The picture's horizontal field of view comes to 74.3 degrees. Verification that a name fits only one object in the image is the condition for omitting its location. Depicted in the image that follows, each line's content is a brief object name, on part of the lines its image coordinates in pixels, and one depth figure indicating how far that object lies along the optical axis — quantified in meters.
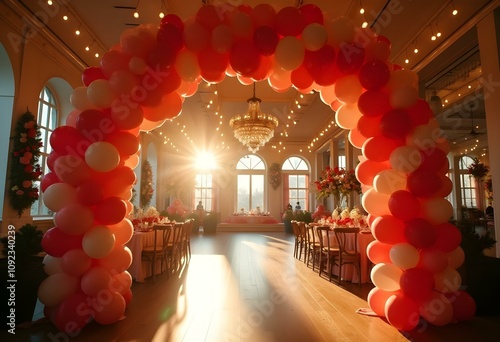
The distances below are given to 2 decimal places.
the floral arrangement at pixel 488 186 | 13.00
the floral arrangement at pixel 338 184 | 7.48
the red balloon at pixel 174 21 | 3.70
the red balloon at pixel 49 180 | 3.61
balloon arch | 3.37
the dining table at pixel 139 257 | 5.44
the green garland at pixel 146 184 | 12.24
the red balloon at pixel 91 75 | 3.81
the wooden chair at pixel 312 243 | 6.64
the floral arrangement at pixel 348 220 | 6.28
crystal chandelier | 8.79
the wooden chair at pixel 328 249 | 5.73
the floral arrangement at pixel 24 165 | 5.55
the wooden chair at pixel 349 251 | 5.41
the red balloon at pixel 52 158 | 3.58
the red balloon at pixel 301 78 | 3.86
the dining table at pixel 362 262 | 5.45
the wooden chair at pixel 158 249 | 5.56
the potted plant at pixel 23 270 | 3.37
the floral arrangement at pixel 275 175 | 17.81
